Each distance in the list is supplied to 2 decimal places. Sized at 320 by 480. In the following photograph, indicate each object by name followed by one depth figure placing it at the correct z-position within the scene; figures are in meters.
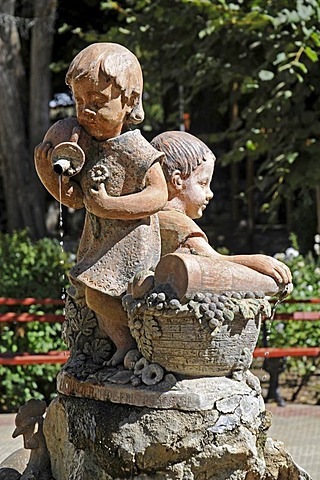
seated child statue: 6.63
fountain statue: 6.13
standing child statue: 6.49
